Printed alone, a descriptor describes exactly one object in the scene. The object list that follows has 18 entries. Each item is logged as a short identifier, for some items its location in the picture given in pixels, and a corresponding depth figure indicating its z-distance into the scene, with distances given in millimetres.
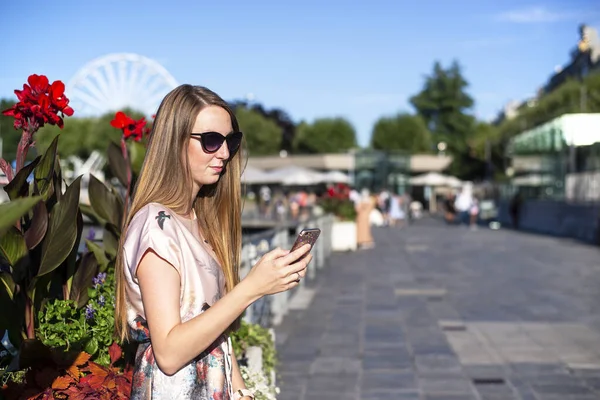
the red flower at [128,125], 5797
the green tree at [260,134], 89812
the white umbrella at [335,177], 61728
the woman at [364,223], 25359
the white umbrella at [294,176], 54625
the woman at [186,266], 2258
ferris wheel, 58312
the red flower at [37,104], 3814
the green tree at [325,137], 104375
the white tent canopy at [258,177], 54438
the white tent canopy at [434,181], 77000
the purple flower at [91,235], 5383
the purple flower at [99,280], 4164
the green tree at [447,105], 111938
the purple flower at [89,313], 3878
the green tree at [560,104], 49812
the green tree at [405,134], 105188
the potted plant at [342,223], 24094
